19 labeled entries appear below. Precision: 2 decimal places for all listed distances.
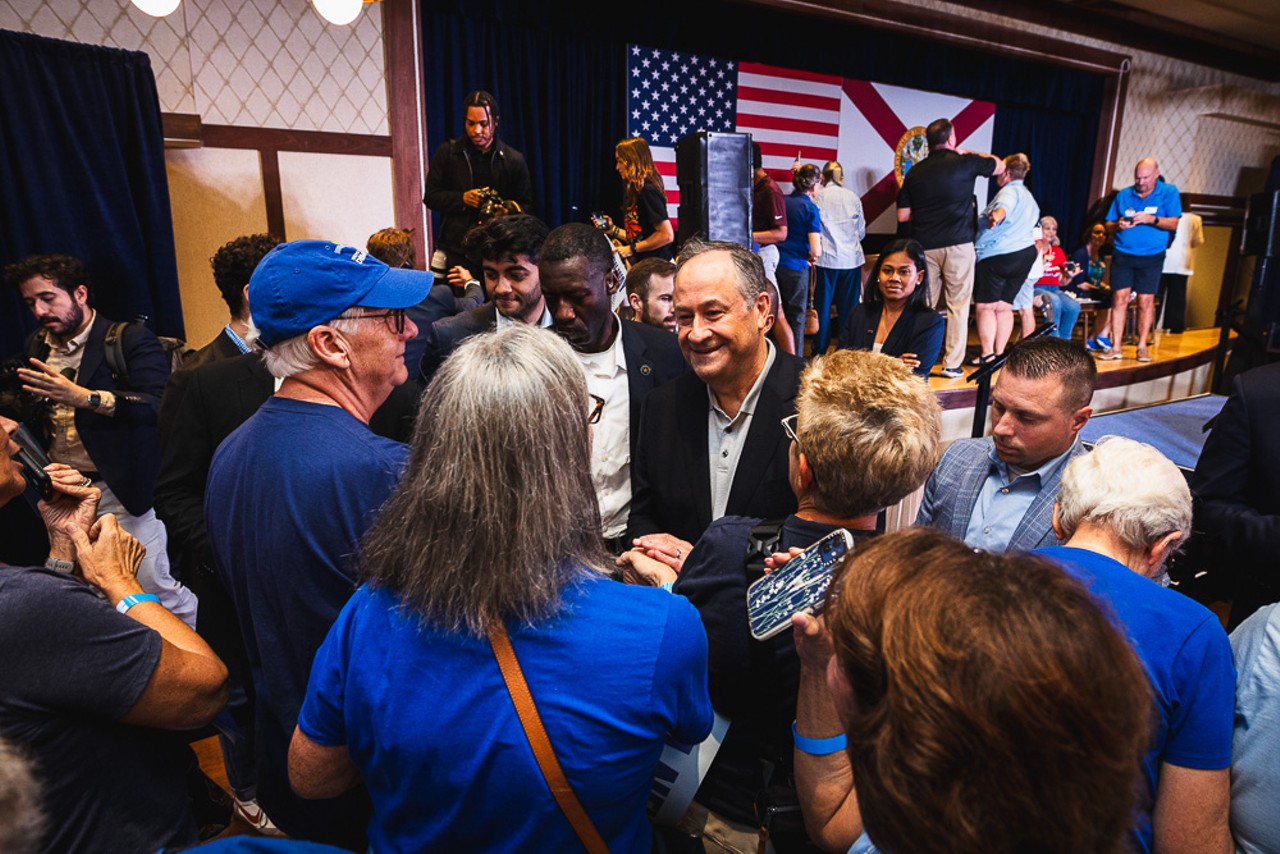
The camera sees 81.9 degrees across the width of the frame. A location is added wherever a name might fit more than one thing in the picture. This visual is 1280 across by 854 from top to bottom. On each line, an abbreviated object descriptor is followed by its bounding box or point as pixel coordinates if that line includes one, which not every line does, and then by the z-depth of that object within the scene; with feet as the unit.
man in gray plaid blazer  6.11
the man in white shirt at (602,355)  7.36
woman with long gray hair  2.93
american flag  21.61
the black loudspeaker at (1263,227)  18.80
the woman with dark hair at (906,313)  12.01
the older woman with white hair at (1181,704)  3.47
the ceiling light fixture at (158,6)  10.00
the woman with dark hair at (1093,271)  26.58
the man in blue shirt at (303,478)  4.17
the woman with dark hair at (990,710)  1.93
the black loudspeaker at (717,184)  13.24
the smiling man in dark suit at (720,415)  6.04
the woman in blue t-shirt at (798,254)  20.97
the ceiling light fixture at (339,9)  10.91
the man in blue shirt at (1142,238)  22.98
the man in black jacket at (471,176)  14.65
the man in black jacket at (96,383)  9.09
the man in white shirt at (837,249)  23.35
